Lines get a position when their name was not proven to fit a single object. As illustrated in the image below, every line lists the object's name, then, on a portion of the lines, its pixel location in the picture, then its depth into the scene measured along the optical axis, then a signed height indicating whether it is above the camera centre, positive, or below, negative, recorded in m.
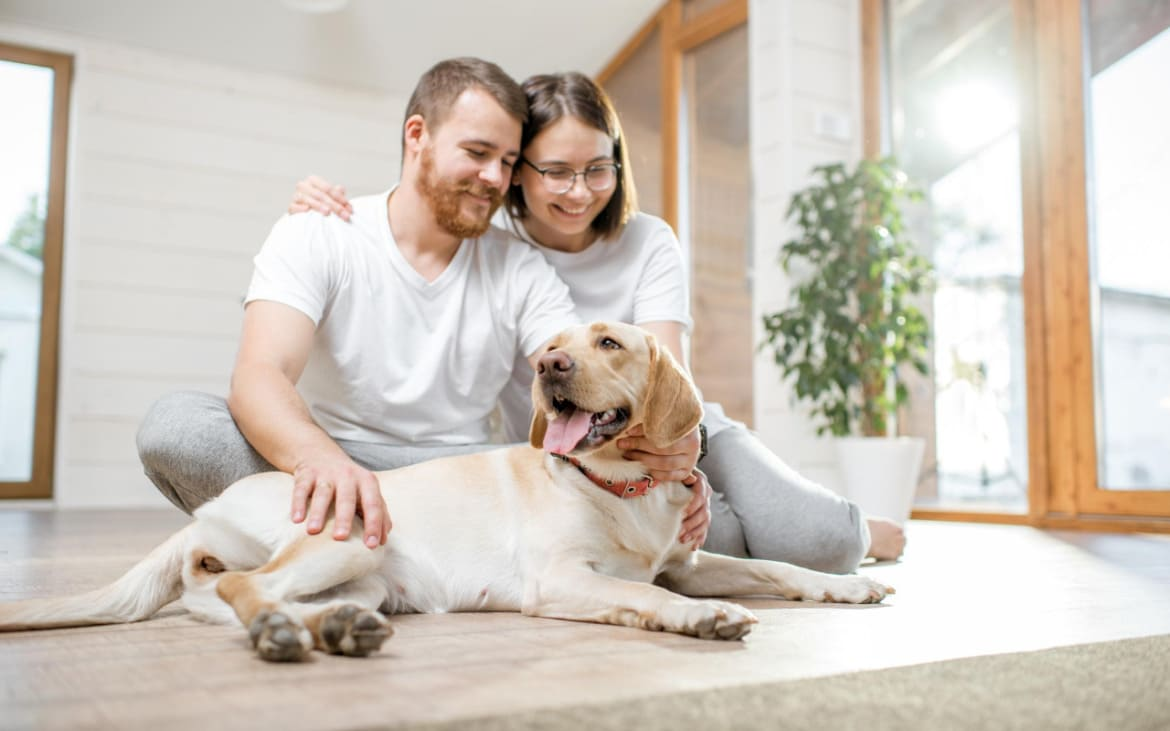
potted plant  4.24 +0.48
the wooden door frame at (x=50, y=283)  5.62 +0.82
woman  2.33 +0.42
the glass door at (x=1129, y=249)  3.93 +0.77
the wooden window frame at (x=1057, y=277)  4.16 +0.69
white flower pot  4.20 -0.22
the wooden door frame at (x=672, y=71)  5.84 +2.26
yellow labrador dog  1.51 -0.22
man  2.01 +0.27
